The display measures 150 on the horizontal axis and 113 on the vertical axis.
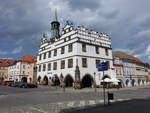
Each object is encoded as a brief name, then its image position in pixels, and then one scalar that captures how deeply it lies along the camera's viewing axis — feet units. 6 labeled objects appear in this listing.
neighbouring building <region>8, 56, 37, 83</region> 244.44
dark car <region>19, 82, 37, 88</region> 128.14
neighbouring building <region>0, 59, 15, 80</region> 306.37
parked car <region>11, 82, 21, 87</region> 141.28
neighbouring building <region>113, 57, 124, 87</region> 162.81
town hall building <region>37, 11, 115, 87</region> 130.62
